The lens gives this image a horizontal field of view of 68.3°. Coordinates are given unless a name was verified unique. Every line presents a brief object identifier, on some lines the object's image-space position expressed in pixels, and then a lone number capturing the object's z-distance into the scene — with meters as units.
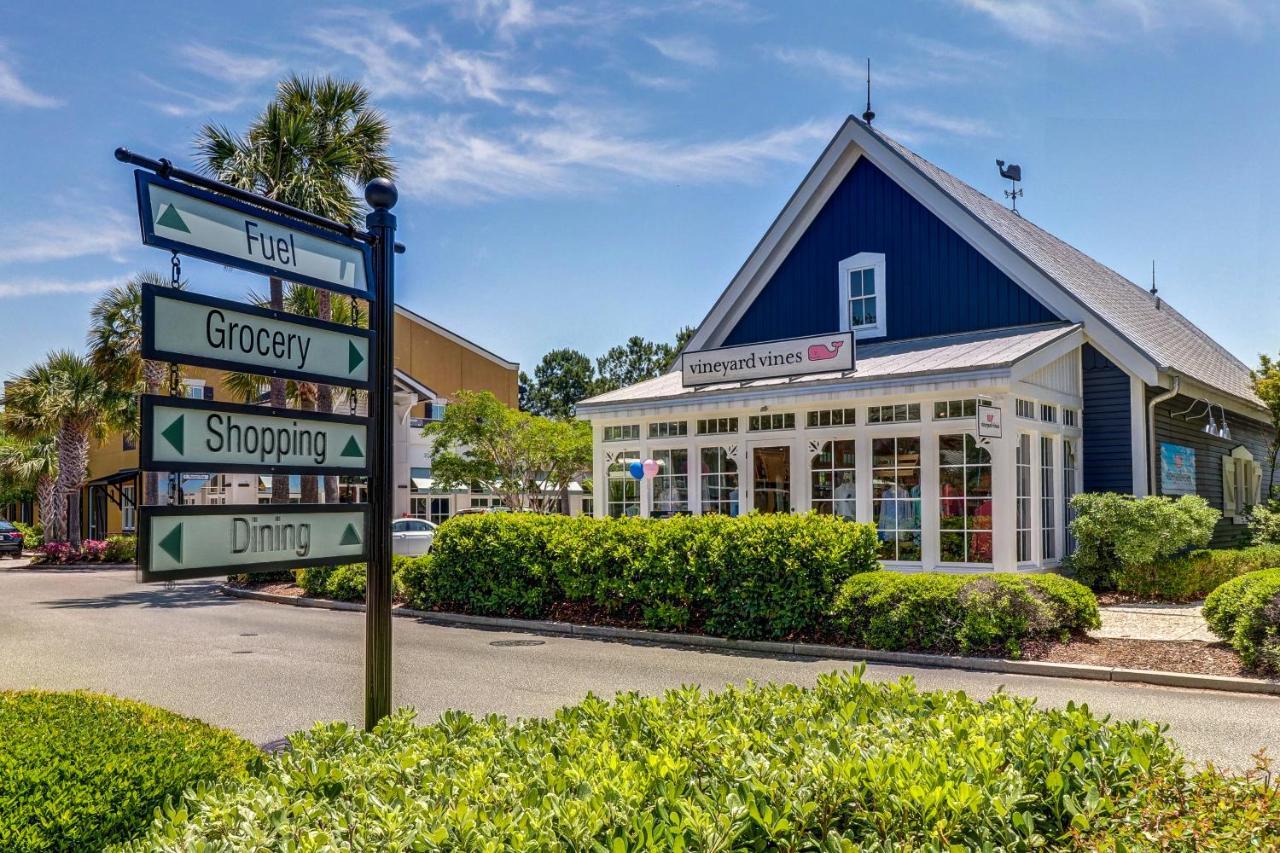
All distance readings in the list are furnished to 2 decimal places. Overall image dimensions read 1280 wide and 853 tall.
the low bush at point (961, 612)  10.52
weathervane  27.14
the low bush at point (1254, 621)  9.16
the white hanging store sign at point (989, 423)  13.62
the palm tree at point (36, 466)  43.53
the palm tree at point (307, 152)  20.78
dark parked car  42.75
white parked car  26.84
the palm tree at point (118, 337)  28.72
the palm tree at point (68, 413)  35.00
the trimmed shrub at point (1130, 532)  15.09
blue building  15.43
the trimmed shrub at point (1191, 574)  15.20
